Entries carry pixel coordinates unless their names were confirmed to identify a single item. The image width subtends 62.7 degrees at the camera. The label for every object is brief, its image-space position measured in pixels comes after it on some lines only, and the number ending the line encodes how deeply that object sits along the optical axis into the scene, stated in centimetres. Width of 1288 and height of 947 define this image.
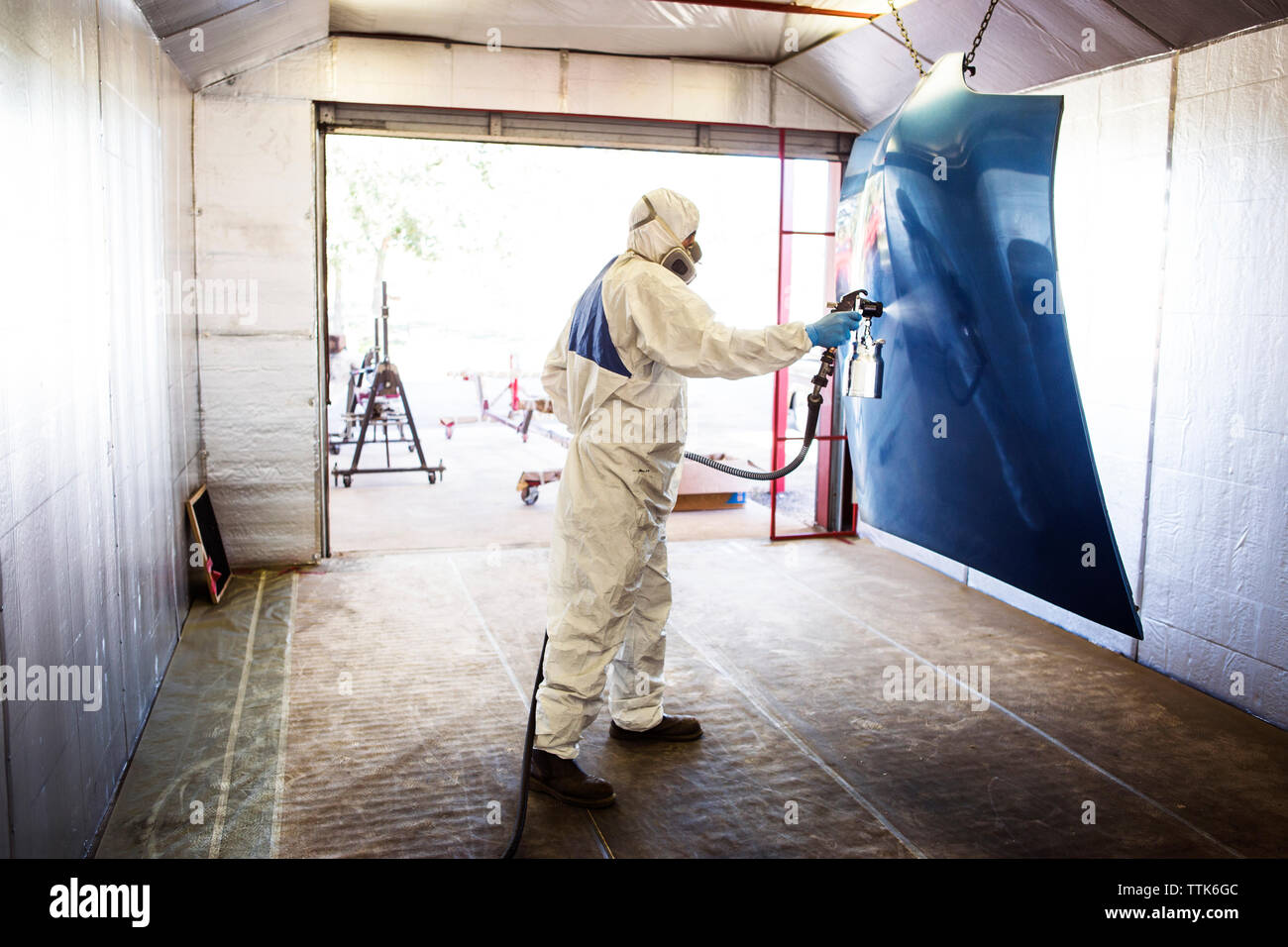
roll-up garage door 544
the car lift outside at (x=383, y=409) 782
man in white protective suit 290
